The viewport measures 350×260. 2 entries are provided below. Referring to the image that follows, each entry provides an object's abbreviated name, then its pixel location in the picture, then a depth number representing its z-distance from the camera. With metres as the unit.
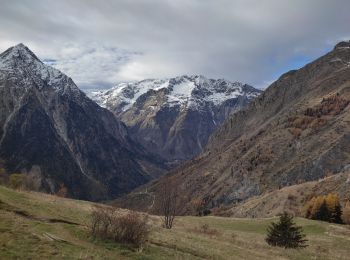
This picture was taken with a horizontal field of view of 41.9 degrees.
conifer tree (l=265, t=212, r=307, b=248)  40.78
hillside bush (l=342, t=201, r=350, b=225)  87.62
